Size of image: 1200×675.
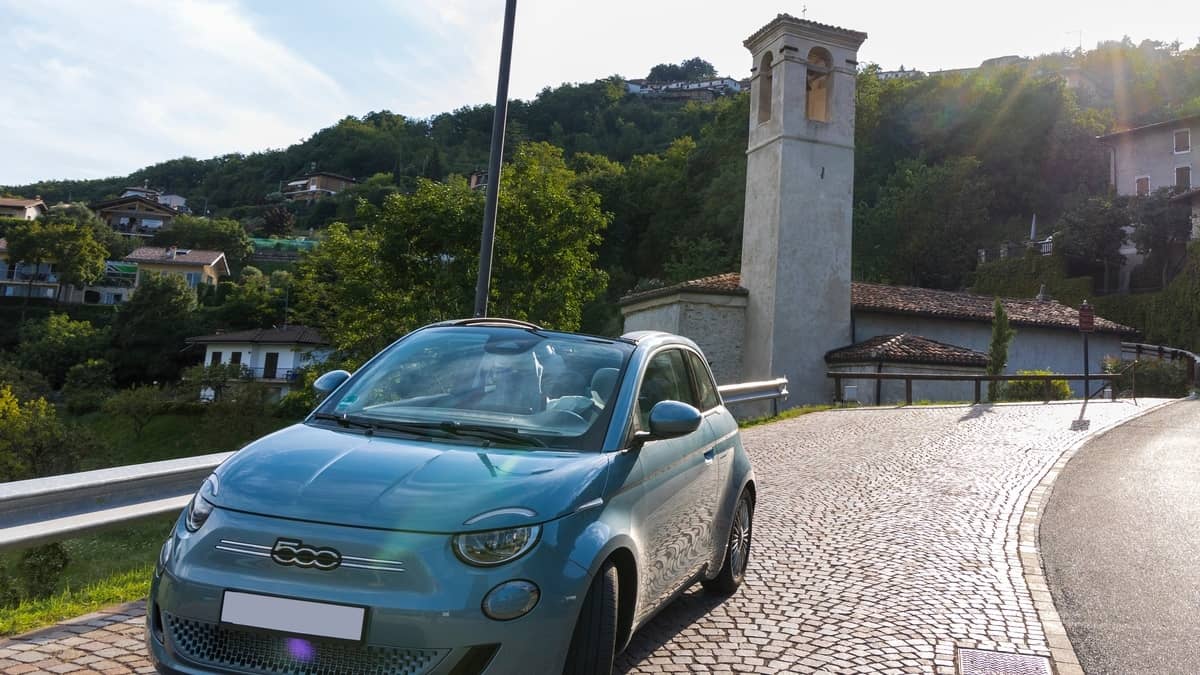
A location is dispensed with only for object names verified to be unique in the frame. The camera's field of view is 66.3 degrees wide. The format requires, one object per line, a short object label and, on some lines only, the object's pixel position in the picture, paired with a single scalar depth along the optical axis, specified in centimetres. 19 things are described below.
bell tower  3250
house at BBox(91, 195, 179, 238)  13488
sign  2562
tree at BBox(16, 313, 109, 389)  7106
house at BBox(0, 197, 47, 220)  11731
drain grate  468
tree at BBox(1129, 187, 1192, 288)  4766
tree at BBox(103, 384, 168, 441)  5559
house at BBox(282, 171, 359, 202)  15238
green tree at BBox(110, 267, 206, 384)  7350
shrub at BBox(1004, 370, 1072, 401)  2878
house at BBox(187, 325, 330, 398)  7400
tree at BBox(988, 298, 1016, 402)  2955
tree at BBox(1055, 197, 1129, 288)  4947
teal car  310
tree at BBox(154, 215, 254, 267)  11919
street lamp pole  1351
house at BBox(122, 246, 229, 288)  10719
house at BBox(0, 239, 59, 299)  9620
